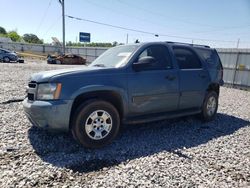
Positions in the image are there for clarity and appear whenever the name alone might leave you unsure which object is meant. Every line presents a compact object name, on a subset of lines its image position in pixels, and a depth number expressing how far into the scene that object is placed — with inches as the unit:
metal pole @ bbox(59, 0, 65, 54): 1194.6
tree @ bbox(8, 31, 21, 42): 3678.6
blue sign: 1696.6
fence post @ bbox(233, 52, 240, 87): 542.7
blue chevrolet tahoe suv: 144.5
